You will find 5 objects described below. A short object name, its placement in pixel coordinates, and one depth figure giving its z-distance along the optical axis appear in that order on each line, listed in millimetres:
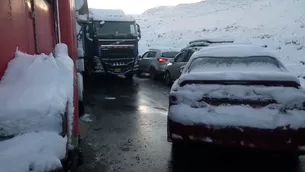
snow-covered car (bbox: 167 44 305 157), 2809
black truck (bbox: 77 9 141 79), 9761
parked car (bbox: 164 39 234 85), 8754
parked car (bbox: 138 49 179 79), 10500
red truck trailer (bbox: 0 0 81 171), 1555
